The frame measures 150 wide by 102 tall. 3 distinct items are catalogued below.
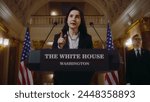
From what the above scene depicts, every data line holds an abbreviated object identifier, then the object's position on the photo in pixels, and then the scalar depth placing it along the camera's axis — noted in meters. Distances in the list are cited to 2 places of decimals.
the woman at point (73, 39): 2.56
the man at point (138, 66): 4.94
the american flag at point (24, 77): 6.80
